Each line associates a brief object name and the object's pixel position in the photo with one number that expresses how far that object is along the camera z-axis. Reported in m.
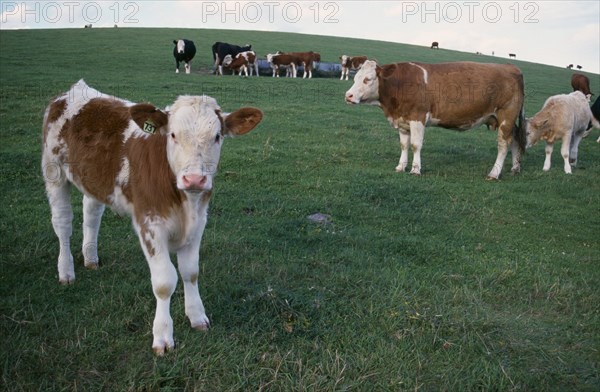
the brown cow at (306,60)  33.11
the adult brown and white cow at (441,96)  10.48
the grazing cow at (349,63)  30.88
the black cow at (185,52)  28.68
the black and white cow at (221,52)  30.81
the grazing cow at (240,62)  30.77
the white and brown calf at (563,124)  11.77
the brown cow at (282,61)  32.88
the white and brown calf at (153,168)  3.82
